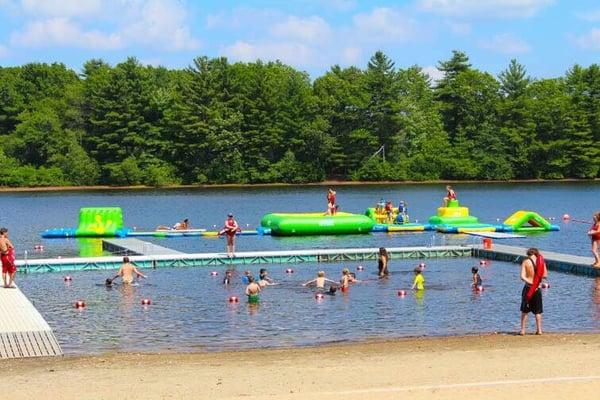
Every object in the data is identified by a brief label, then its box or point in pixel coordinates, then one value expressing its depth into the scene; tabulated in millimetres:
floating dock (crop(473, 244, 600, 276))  27344
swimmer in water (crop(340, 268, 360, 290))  24812
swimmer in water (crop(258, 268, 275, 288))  24923
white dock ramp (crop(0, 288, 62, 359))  15984
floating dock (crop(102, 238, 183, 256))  31969
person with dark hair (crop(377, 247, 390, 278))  27422
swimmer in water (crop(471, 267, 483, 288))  24953
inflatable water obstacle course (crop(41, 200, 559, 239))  40344
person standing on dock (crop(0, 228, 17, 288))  22219
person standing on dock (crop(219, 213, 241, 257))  30578
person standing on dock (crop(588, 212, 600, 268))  26408
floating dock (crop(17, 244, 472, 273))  29094
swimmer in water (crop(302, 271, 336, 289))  24641
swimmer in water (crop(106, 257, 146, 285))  25859
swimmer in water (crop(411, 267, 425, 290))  24766
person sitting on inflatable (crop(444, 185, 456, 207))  44788
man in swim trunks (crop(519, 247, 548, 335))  16906
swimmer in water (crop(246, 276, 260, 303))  22769
